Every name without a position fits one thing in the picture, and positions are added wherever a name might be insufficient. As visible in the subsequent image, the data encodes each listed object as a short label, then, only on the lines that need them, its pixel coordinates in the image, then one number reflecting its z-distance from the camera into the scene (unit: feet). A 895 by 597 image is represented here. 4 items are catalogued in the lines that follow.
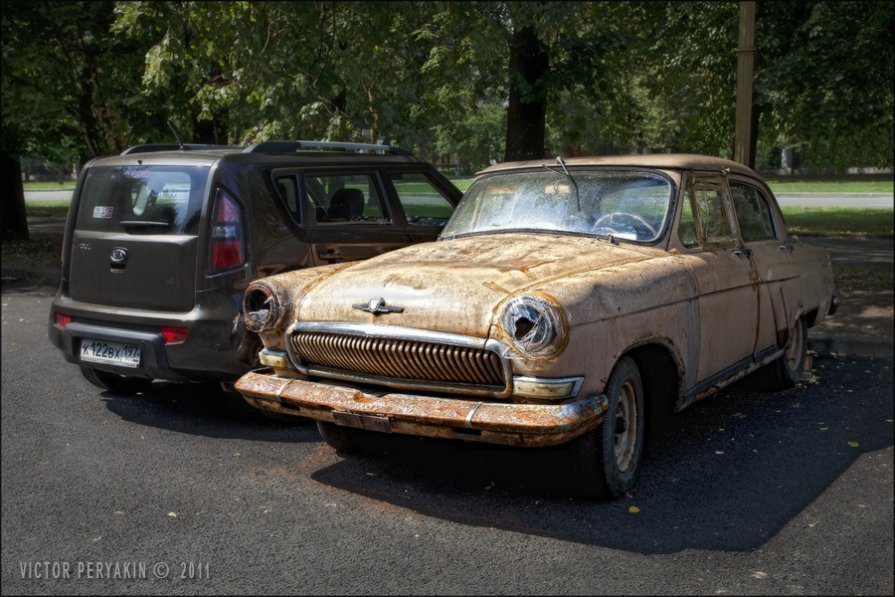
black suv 19.62
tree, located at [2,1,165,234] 51.39
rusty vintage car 14.42
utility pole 27.30
